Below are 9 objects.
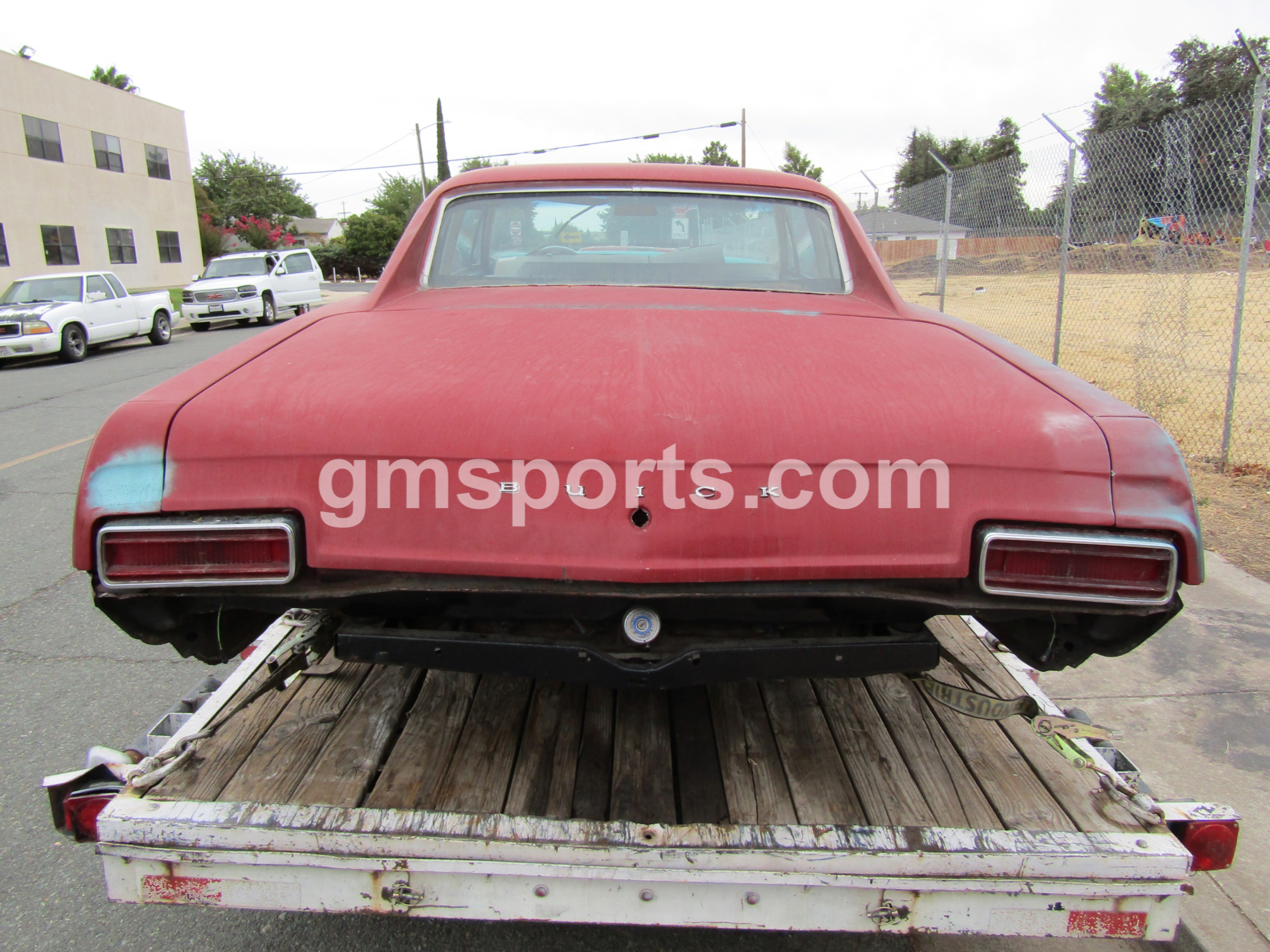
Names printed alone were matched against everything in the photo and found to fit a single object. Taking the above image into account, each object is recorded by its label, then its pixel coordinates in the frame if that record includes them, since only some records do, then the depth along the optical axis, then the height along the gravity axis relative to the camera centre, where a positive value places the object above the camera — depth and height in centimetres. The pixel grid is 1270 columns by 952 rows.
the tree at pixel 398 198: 6431 +786
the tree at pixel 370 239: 5384 +379
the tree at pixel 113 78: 4528 +1199
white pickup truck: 1355 -12
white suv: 1936 +34
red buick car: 164 -41
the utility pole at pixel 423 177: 3997 +585
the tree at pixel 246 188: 5712 +777
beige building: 2420 +388
